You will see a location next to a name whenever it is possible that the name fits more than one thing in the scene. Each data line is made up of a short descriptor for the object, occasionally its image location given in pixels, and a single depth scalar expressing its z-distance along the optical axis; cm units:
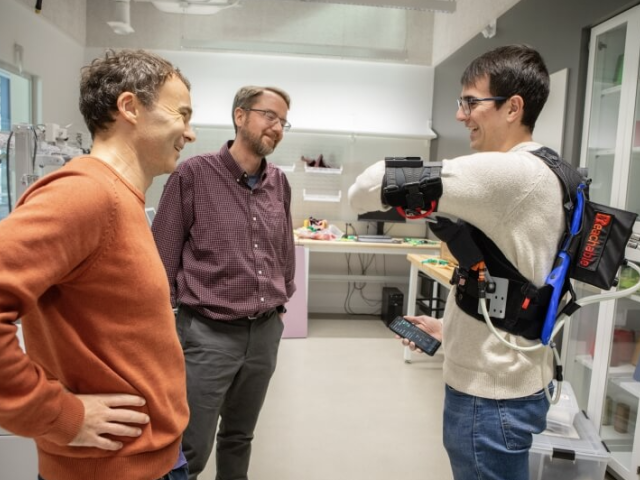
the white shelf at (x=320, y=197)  494
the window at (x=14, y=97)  353
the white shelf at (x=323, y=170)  481
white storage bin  196
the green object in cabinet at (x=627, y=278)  222
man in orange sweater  66
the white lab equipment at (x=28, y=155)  190
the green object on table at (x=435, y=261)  359
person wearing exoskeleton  91
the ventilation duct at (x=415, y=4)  352
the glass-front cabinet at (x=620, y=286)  221
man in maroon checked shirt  165
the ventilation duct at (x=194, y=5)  402
